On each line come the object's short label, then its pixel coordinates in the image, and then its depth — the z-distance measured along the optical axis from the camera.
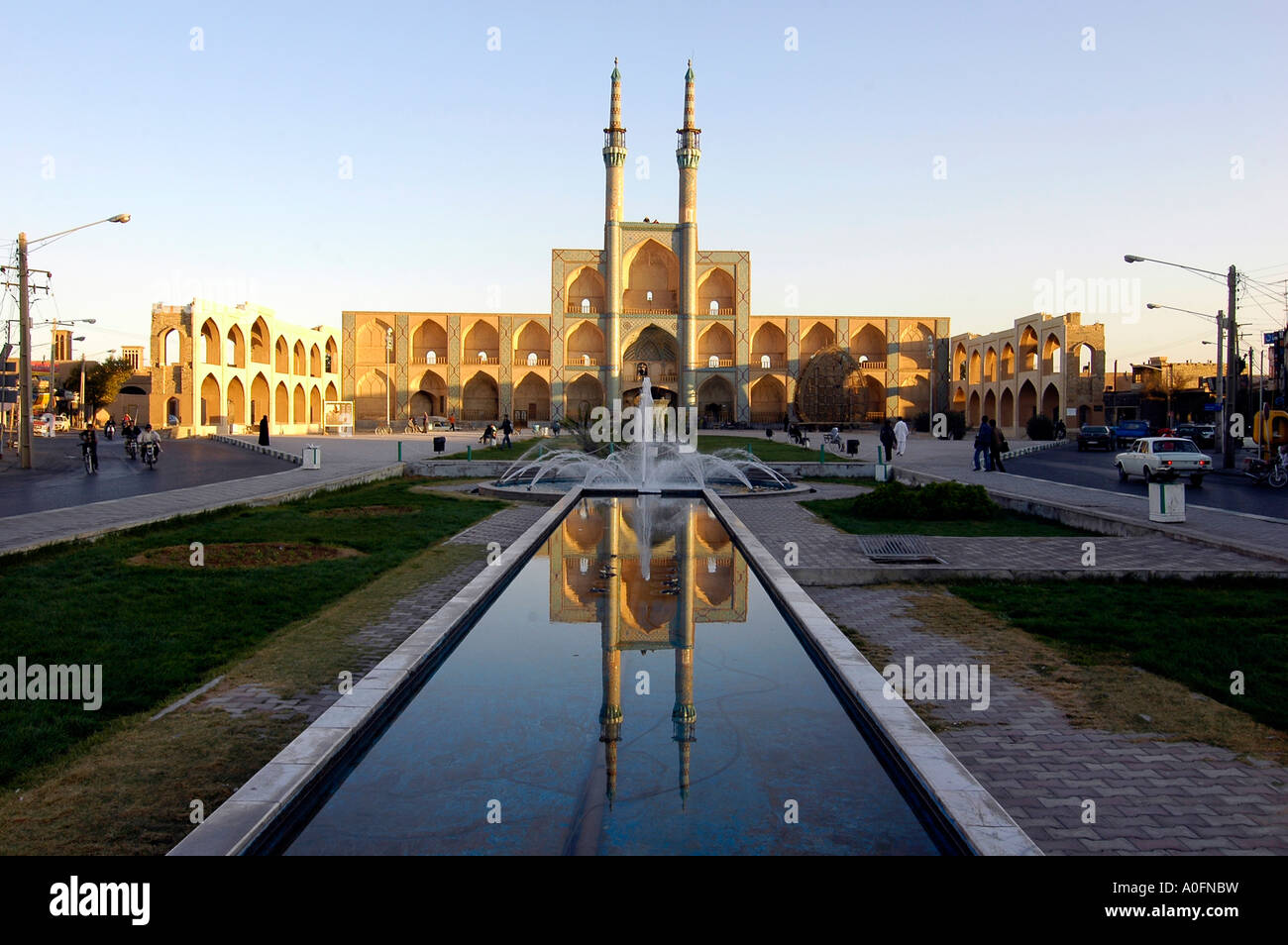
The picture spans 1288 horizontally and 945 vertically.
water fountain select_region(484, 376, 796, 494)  15.70
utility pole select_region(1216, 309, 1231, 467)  20.69
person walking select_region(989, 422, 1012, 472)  19.53
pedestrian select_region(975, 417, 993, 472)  19.66
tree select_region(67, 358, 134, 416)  59.56
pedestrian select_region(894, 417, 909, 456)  25.86
